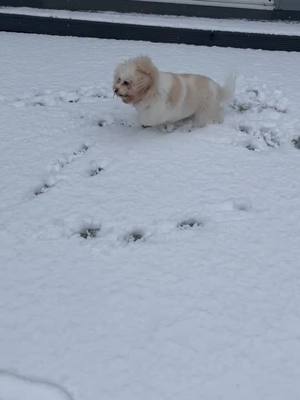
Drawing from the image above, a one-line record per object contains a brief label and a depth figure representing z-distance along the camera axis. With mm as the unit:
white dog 2516
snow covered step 4234
